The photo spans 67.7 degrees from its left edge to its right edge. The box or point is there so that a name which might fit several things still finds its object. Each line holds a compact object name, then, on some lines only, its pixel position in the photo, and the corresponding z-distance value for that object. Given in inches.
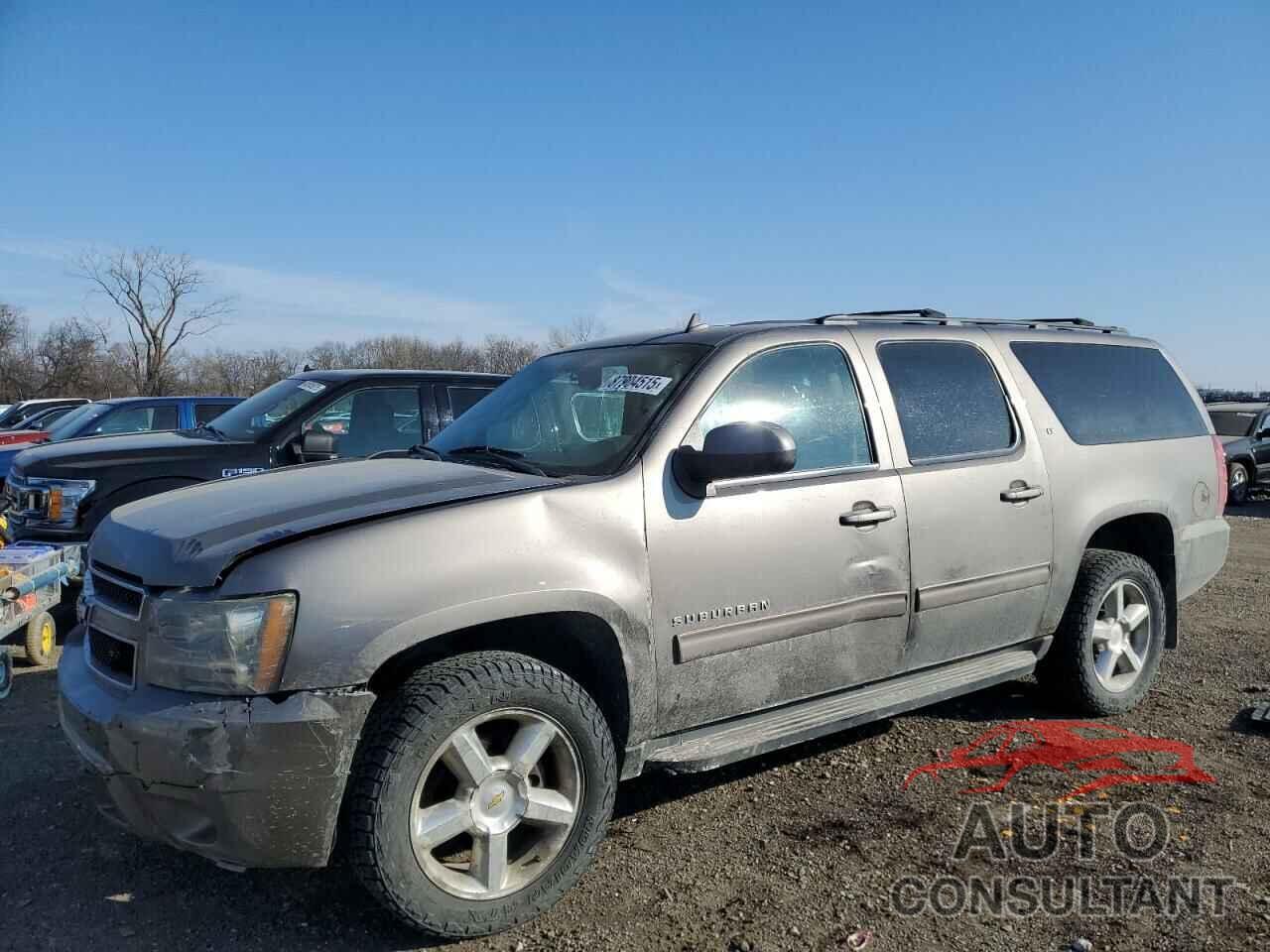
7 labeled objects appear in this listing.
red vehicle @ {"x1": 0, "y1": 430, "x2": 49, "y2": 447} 502.9
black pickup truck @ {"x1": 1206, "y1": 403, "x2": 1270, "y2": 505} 689.0
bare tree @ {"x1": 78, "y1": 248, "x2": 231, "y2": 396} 2133.4
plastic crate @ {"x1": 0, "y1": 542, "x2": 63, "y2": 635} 206.4
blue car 385.4
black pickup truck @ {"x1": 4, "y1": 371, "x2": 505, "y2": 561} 255.4
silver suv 100.7
